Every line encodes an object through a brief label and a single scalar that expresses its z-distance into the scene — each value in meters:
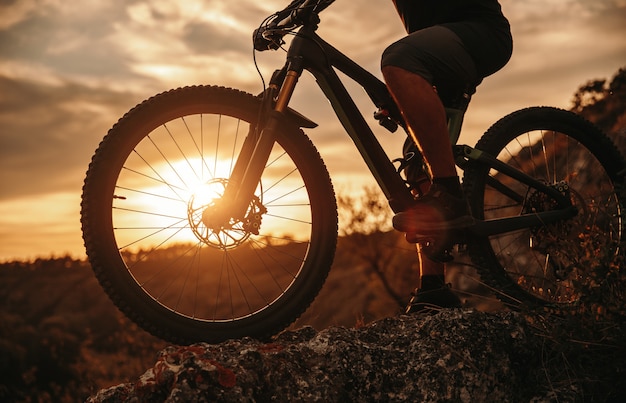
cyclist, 3.27
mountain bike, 3.00
